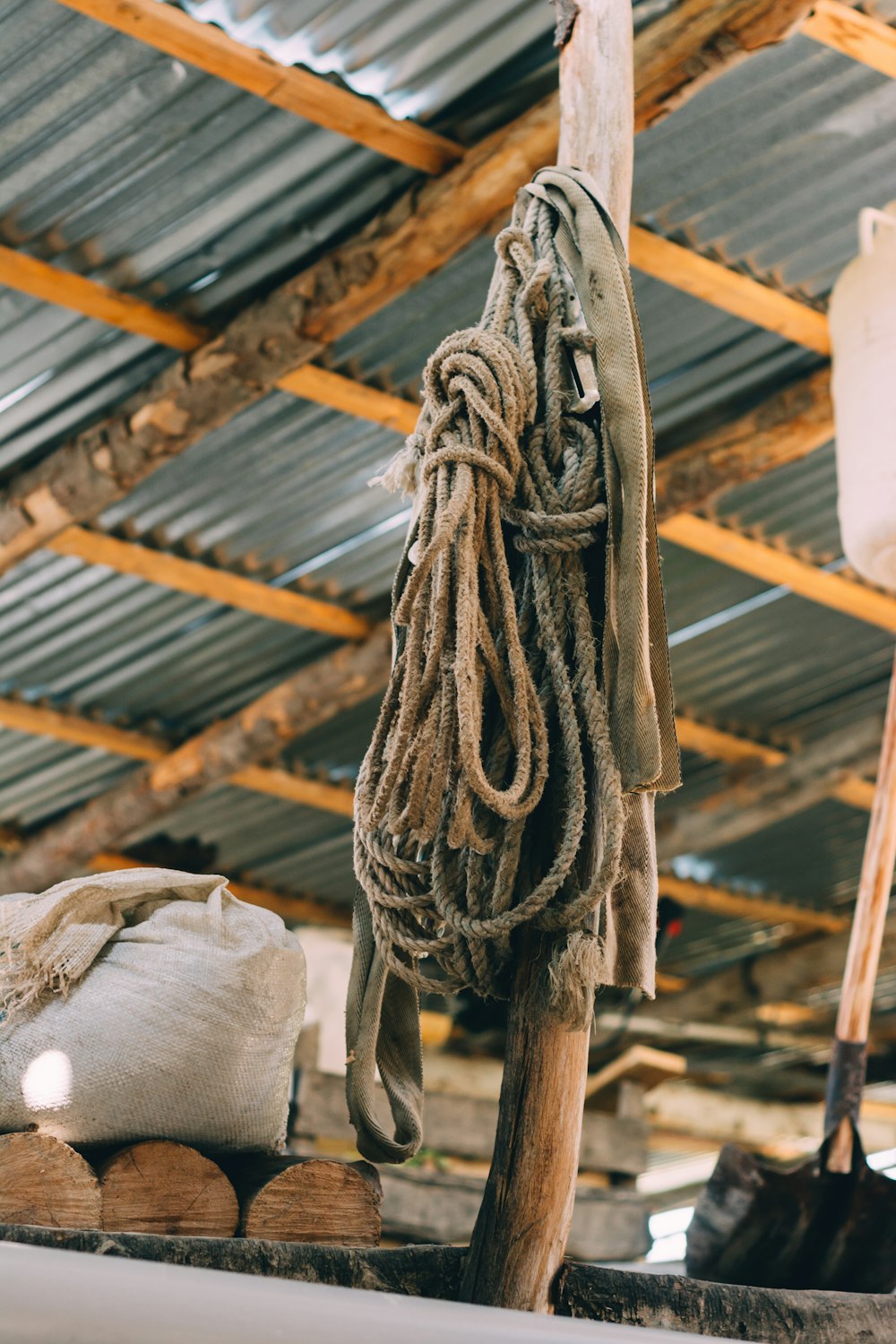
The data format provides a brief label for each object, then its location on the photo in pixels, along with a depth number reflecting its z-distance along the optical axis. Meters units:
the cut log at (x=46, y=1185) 1.88
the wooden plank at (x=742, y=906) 8.93
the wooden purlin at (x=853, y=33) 4.24
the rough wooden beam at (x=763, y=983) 9.77
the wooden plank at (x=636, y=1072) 6.33
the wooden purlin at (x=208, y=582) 5.70
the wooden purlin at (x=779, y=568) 6.13
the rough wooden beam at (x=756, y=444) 5.64
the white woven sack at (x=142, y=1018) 1.99
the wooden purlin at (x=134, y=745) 6.74
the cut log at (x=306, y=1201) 2.05
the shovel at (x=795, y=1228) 3.51
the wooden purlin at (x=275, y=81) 3.79
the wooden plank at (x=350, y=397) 5.09
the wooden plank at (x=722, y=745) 7.65
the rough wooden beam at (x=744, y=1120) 10.73
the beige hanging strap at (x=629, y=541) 2.10
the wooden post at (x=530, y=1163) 2.09
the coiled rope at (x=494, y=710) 2.05
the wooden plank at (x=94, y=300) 4.50
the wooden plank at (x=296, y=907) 8.88
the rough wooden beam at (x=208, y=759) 6.43
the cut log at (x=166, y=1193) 1.95
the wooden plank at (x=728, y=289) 4.83
